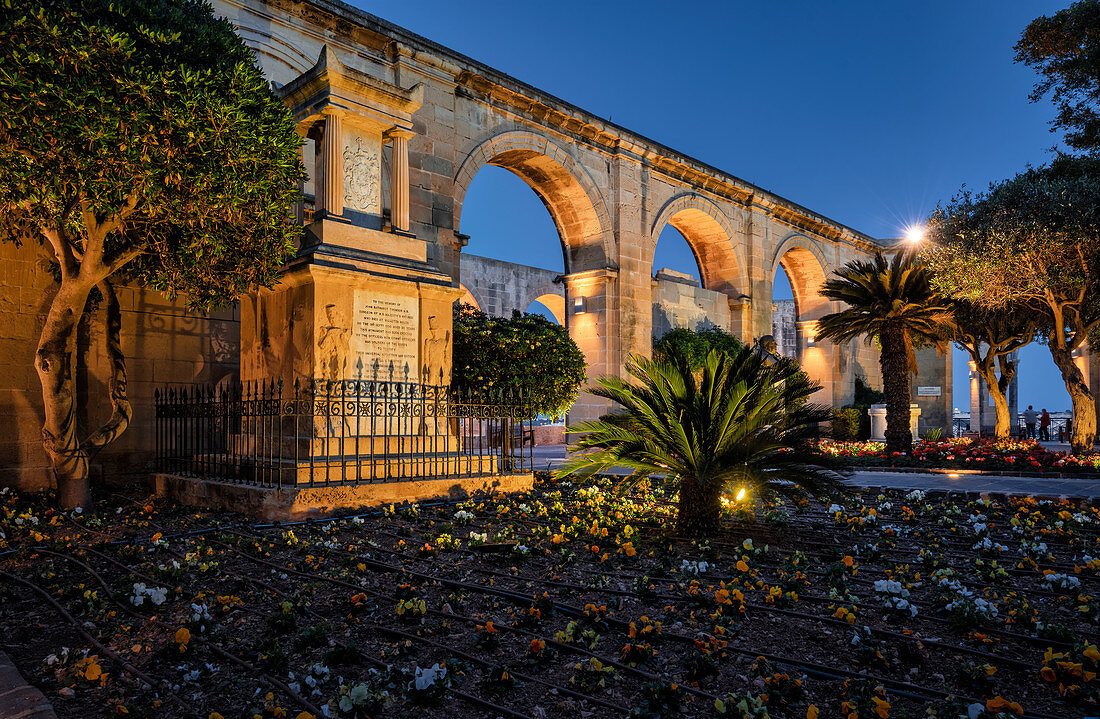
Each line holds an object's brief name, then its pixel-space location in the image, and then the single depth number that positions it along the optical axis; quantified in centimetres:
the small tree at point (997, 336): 1491
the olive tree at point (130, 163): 511
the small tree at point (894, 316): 1352
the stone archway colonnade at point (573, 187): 988
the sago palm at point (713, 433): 502
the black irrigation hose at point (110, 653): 247
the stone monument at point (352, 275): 695
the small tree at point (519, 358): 1027
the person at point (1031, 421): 2509
